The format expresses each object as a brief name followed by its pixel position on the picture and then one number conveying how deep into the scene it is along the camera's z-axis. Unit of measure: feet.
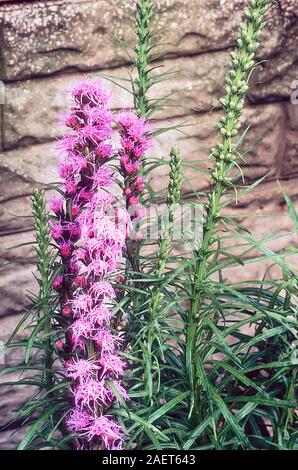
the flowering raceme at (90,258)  3.17
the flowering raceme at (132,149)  3.29
